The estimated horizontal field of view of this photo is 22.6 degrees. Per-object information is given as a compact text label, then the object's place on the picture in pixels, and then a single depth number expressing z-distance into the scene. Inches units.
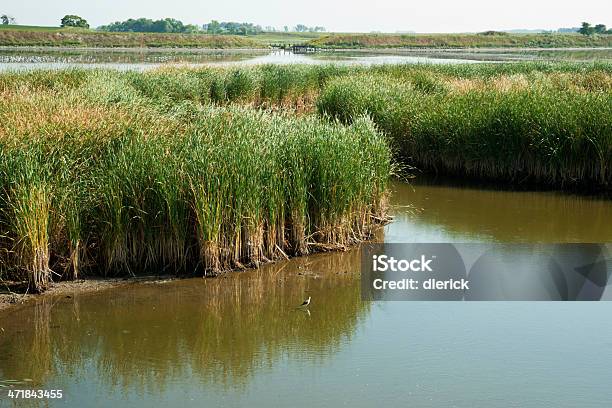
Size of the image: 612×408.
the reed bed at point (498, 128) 1208.0
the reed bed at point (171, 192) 723.2
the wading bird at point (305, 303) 719.6
